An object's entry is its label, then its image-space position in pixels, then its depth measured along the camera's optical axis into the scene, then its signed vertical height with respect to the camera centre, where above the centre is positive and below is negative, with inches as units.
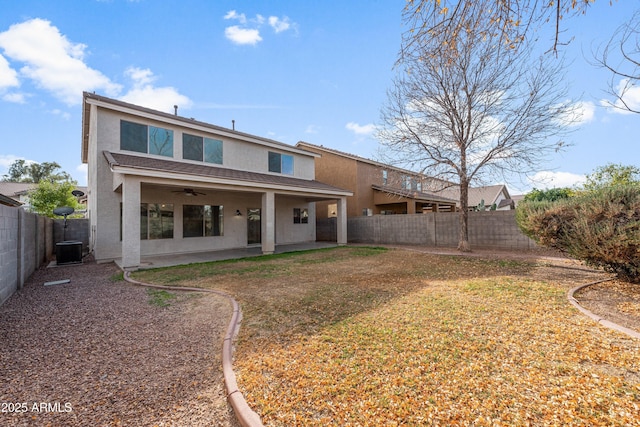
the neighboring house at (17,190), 1153.4 +155.6
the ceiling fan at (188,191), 437.1 +48.9
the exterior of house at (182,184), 353.7 +54.3
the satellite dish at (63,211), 396.5 +15.8
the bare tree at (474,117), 374.0 +157.8
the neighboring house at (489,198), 1307.5 +98.4
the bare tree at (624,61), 148.7 +91.0
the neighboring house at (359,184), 727.7 +98.4
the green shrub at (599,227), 187.5 -8.5
